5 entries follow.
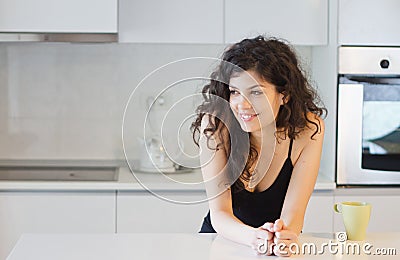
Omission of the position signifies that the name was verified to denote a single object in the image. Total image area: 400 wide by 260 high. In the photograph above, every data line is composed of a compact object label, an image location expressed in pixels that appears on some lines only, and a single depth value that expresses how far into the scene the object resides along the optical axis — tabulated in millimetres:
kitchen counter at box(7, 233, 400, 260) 1698
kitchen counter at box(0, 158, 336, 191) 2968
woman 1767
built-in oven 3086
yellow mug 1850
